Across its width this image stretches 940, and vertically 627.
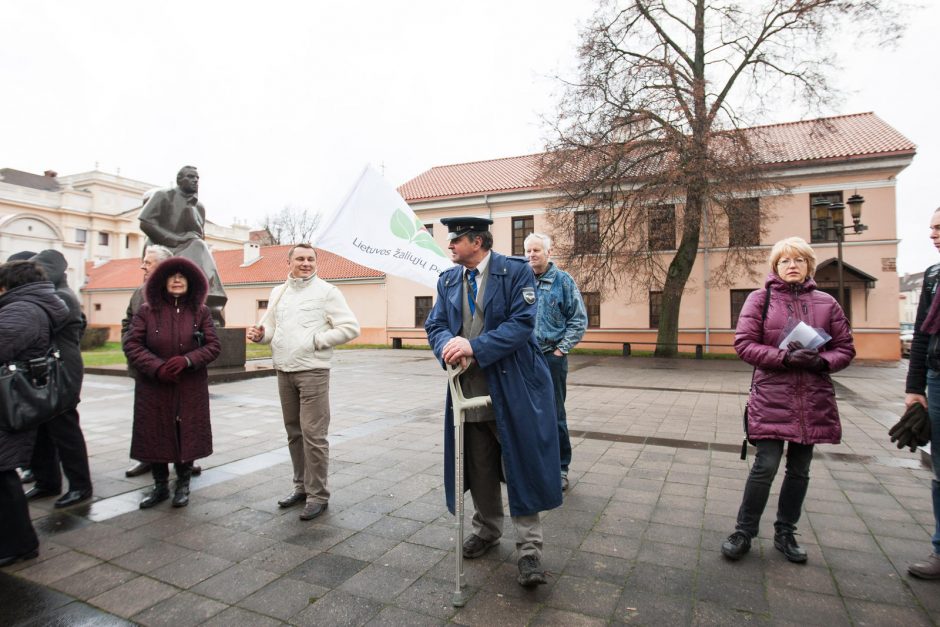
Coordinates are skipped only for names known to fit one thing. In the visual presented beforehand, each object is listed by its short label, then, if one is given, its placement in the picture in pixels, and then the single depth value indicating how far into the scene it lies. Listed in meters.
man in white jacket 3.96
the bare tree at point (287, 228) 54.50
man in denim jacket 4.45
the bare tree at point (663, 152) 17.86
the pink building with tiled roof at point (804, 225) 21.88
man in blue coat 2.86
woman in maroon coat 4.05
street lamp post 14.52
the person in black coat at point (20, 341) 3.13
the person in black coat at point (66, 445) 4.11
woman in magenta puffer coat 3.04
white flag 4.88
